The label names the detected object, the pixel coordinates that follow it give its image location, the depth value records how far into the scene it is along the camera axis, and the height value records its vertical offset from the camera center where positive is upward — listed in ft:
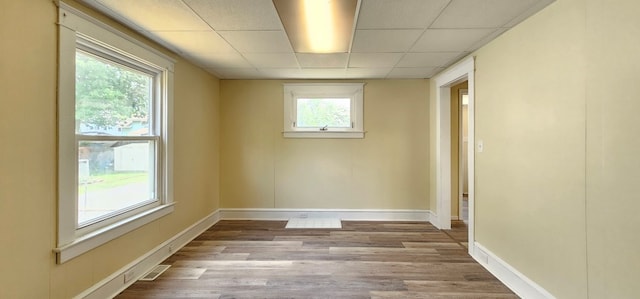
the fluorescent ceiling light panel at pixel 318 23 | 6.57 +3.45
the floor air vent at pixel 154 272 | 8.21 -3.71
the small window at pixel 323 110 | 14.26 +2.10
